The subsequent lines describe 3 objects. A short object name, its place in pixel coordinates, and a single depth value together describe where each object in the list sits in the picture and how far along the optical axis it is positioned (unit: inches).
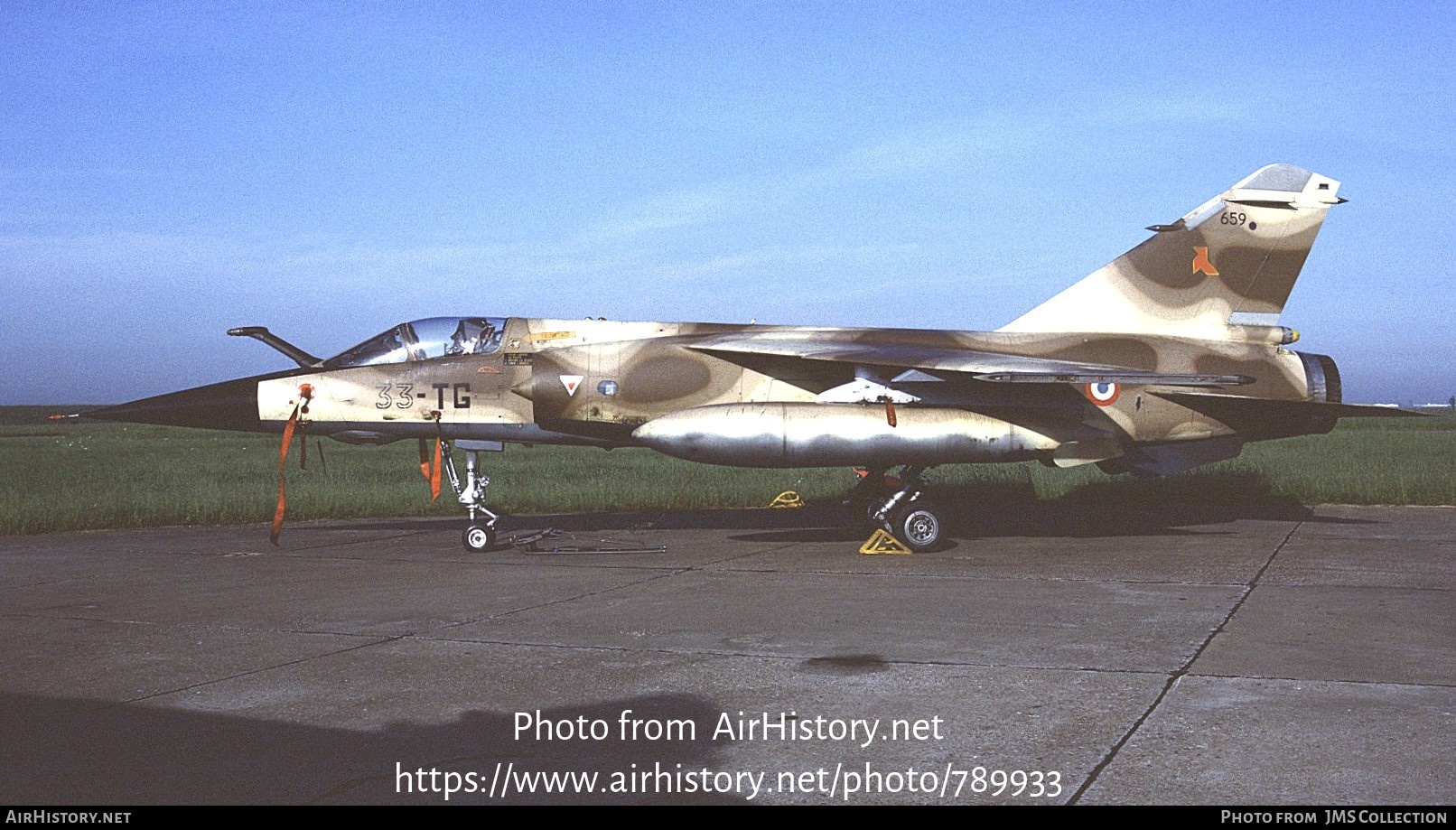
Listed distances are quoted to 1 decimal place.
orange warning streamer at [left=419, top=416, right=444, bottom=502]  542.6
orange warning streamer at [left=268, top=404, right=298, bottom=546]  498.6
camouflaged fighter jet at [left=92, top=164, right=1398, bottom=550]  505.0
